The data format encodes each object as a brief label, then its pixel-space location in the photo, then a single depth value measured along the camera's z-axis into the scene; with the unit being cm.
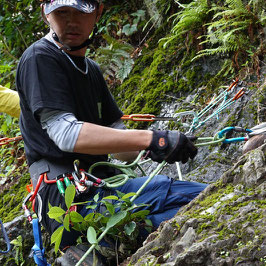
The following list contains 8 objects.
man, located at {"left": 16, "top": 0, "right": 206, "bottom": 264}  300
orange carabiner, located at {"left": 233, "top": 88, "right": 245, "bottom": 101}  486
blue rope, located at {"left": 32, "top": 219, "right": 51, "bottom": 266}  312
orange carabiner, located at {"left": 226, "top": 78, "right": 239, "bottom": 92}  510
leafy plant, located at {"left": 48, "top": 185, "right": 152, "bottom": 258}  277
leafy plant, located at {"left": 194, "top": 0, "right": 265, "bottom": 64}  539
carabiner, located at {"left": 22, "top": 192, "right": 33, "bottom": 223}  331
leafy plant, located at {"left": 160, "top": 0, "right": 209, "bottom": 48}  593
